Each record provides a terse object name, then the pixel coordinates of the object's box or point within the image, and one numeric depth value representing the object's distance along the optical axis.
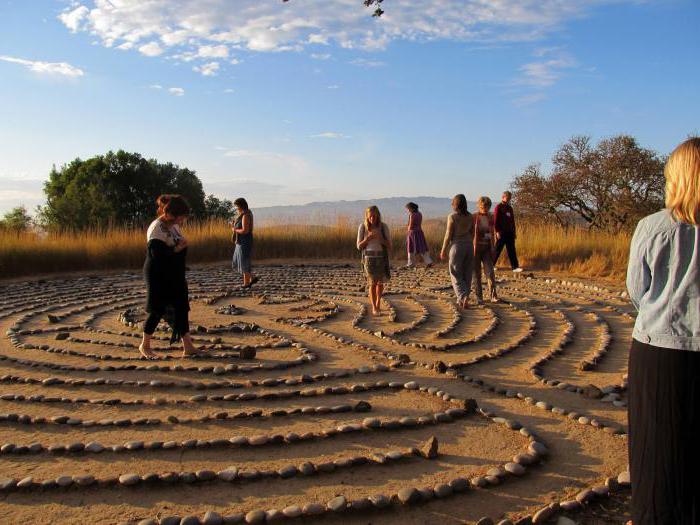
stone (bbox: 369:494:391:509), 3.45
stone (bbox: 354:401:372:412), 5.06
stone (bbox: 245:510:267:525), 3.32
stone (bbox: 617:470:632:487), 3.64
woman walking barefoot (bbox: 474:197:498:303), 9.55
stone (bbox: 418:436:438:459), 4.12
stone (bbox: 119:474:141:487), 3.75
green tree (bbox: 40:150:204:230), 24.56
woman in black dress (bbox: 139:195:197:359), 6.36
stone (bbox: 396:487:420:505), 3.49
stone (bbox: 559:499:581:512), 3.39
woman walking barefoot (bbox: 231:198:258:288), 10.92
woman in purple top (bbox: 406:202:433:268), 15.56
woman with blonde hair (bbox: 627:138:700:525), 2.53
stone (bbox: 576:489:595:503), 3.47
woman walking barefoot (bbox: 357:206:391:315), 8.58
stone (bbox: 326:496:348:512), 3.41
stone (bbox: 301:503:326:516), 3.39
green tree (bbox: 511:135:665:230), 22.55
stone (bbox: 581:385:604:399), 5.27
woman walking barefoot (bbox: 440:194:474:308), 9.00
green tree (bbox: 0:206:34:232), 23.42
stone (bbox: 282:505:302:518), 3.36
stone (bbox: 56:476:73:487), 3.75
